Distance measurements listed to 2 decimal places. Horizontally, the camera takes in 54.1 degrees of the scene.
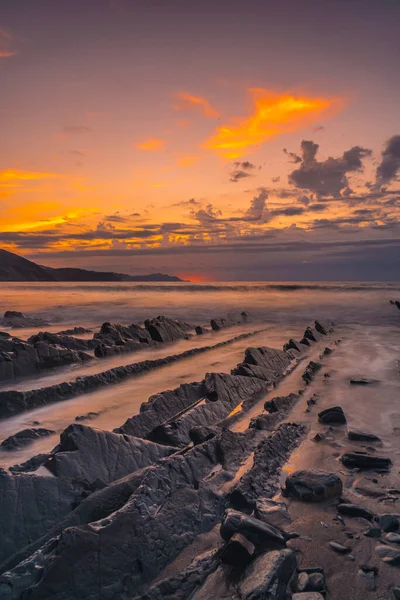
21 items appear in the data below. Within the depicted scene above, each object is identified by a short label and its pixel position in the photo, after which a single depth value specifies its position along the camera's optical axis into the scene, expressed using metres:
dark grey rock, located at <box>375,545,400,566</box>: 2.94
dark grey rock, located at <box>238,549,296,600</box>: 2.53
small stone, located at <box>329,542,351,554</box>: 3.10
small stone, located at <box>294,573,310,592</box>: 2.70
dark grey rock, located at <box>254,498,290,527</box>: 3.49
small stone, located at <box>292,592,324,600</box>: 2.57
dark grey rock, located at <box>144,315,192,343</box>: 14.72
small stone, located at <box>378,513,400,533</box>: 3.35
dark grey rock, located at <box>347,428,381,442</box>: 5.42
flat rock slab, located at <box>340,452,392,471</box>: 4.56
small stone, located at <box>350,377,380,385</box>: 8.63
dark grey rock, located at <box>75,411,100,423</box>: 6.48
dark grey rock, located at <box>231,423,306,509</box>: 3.83
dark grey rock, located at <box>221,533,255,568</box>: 2.85
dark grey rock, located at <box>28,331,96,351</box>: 12.63
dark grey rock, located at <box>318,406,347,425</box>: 6.11
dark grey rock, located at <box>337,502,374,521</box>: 3.56
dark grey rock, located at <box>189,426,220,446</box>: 4.88
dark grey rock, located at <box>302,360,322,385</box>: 9.06
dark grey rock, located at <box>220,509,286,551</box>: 3.03
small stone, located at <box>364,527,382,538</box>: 3.27
